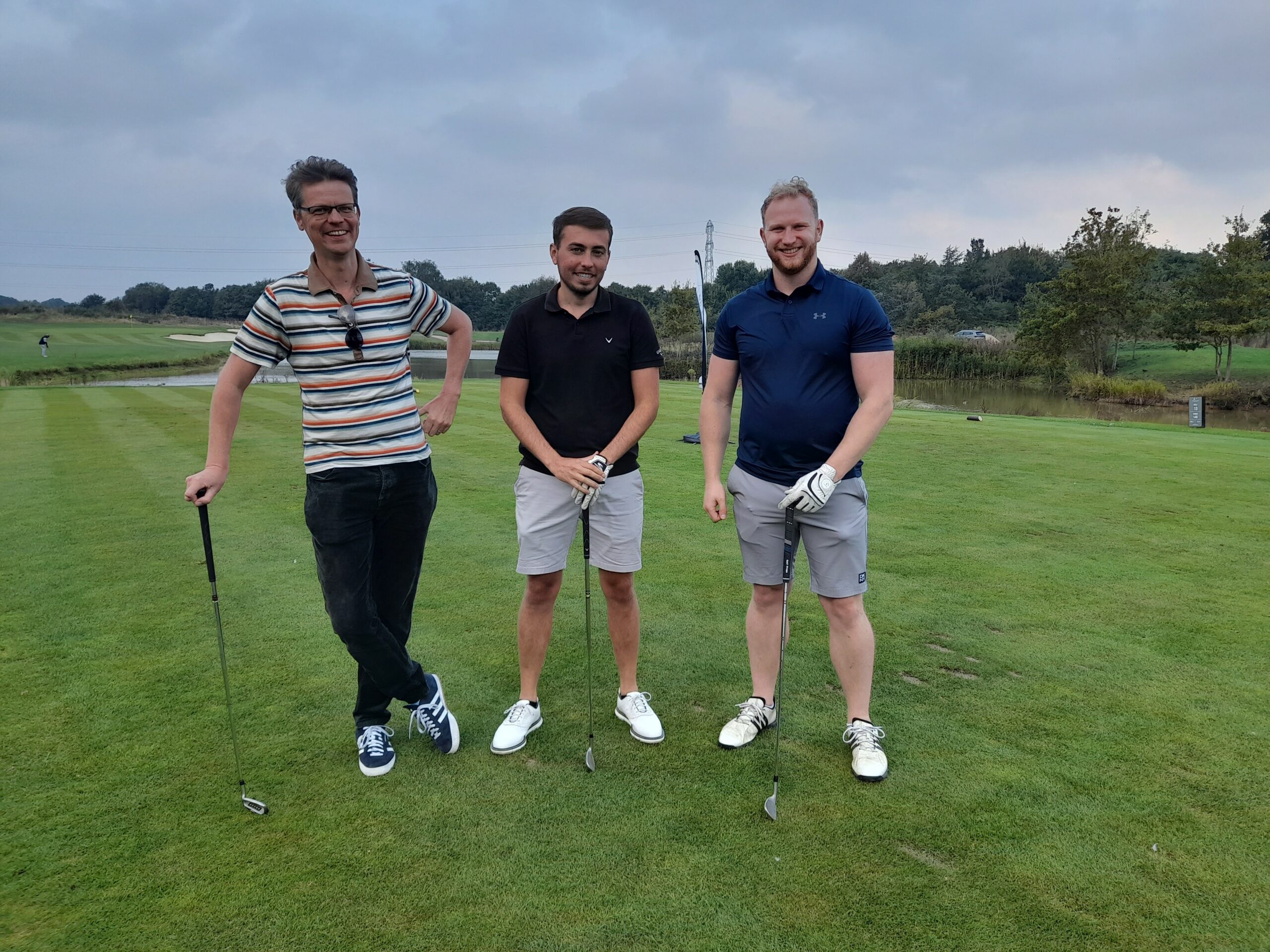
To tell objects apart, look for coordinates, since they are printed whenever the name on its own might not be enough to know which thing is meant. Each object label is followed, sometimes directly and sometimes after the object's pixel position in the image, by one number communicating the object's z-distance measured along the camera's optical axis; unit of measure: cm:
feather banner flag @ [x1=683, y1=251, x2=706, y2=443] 1173
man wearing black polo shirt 326
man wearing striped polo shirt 290
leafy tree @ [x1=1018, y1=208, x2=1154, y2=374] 3703
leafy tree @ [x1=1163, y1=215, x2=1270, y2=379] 3184
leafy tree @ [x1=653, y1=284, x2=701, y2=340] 5216
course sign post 1677
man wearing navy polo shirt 306
